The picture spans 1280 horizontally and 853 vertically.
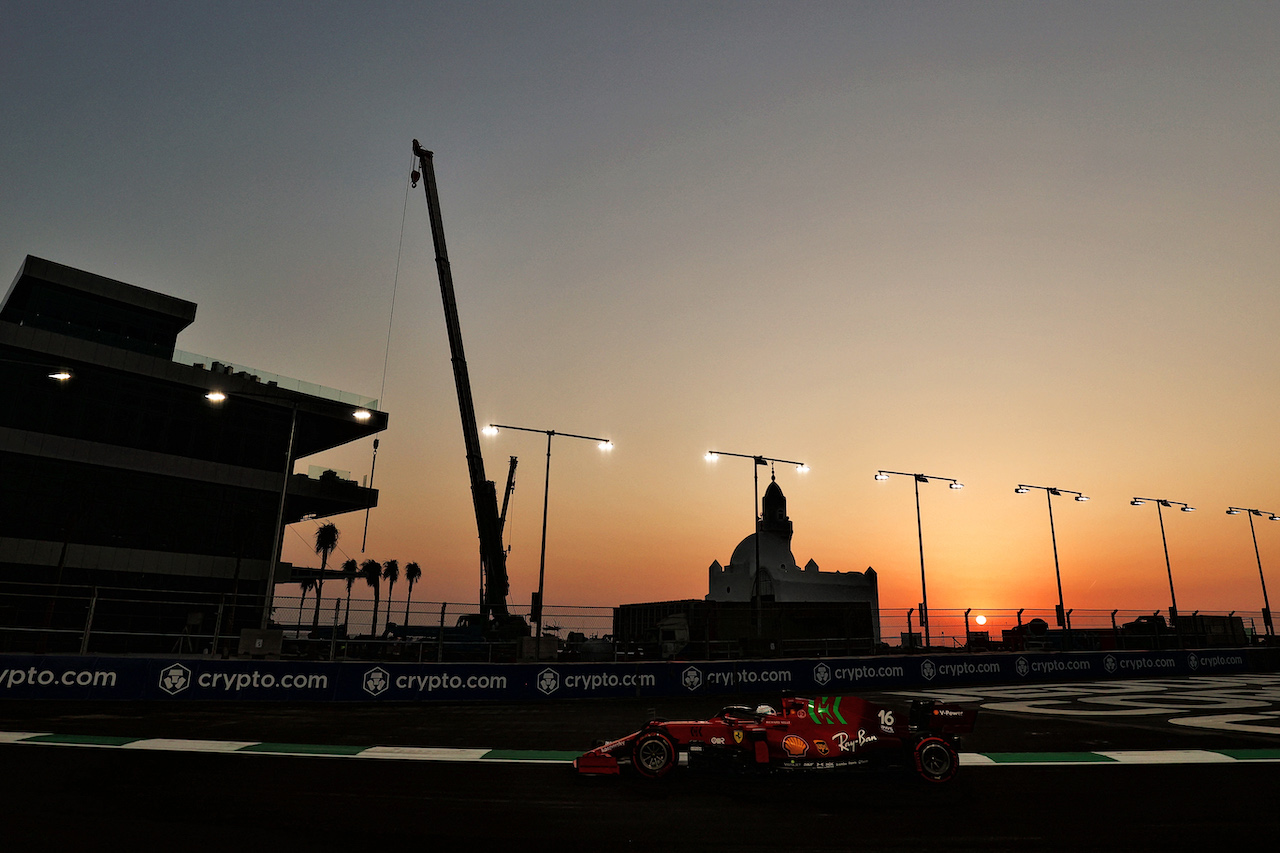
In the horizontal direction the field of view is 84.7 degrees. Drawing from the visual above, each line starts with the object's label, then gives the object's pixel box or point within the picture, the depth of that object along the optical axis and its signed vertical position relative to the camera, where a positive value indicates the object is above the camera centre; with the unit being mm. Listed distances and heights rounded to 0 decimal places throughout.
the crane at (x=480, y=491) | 40781 +7201
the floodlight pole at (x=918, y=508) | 32188 +6189
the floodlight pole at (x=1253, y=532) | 51312 +7582
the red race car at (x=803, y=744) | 9500 -1572
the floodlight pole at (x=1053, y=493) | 40453 +7911
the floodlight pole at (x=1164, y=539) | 42350 +6225
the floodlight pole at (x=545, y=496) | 24886 +4907
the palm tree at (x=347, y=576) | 22203 +2096
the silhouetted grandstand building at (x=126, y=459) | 40062 +8963
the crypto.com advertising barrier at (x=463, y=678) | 17531 -1735
